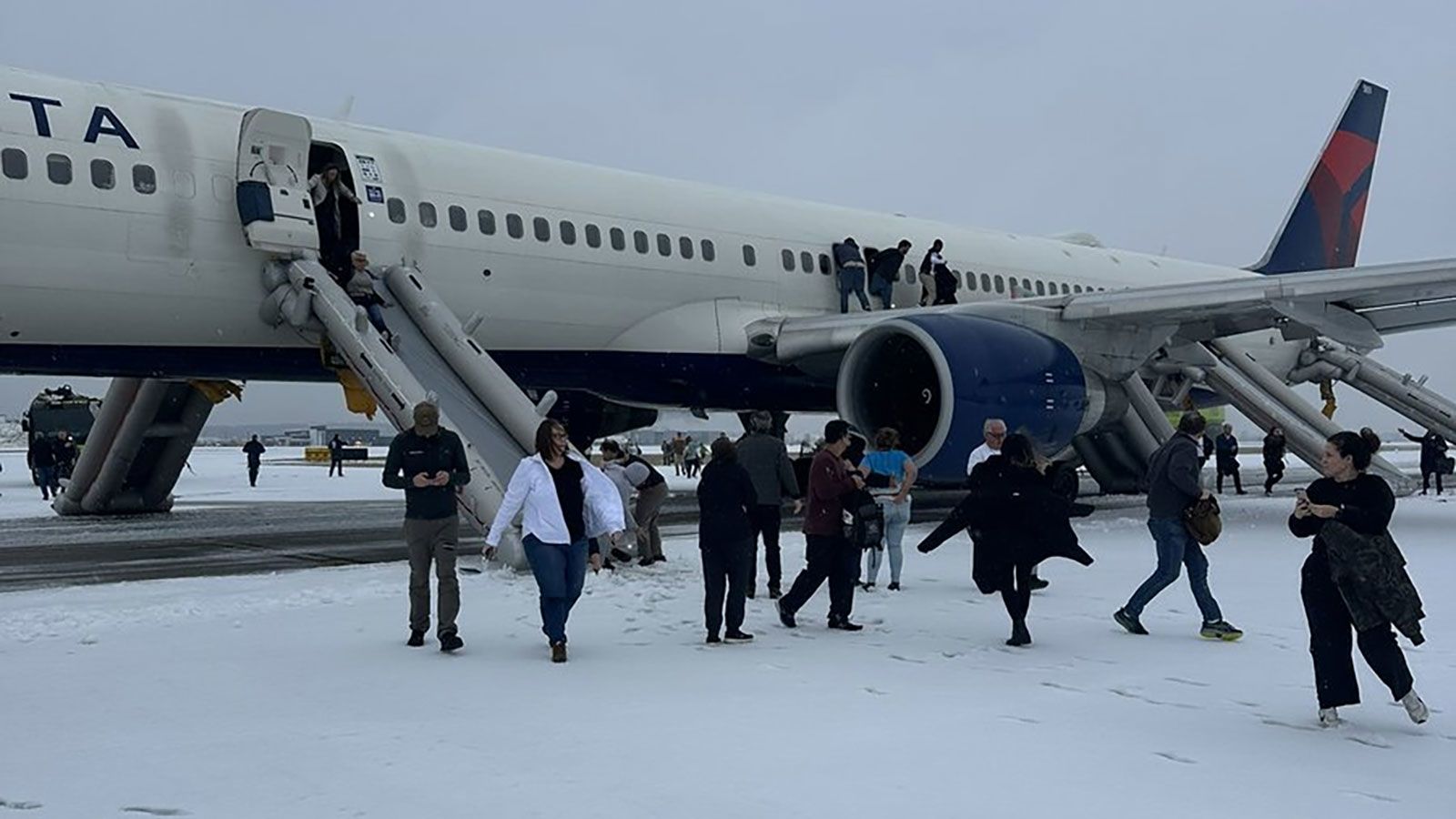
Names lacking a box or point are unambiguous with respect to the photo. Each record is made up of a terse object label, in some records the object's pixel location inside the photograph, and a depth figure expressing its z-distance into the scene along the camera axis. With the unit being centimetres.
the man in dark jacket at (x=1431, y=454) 1911
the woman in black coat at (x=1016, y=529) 626
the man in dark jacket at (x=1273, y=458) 1917
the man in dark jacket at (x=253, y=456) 2542
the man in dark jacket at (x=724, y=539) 638
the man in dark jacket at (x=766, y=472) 768
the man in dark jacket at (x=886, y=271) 1542
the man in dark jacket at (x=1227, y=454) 1927
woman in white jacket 587
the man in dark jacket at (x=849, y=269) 1515
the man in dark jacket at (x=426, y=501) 618
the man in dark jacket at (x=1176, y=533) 647
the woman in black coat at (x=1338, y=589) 453
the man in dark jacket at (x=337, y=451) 3111
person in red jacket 678
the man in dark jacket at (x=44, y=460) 2016
